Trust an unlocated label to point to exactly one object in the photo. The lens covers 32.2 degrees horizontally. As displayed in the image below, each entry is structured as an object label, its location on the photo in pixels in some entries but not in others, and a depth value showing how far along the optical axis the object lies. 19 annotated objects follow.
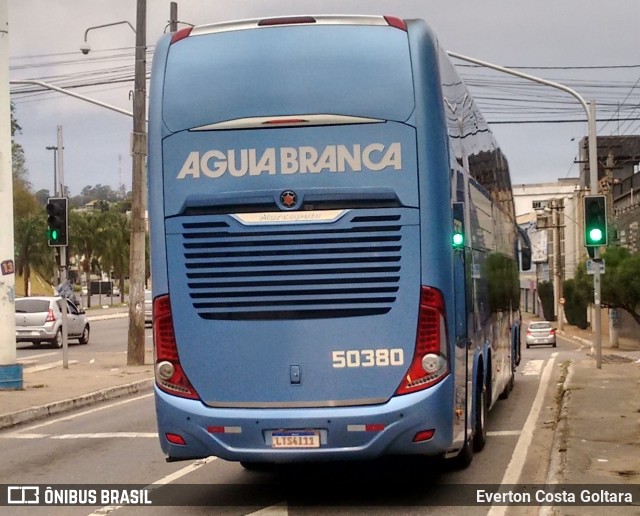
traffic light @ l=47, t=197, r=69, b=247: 25.28
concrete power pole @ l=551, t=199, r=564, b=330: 76.62
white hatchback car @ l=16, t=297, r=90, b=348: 36.88
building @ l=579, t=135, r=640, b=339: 61.53
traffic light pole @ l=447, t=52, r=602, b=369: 24.27
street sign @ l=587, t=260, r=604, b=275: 23.73
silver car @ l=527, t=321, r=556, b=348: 54.09
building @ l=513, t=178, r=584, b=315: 87.44
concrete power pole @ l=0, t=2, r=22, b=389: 19.22
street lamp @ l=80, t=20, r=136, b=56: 26.84
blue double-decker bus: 8.62
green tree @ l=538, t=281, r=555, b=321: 94.44
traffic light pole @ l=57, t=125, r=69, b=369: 25.88
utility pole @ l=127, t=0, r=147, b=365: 26.00
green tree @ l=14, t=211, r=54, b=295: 83.75
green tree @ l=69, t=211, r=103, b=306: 91.38
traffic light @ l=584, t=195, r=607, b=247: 21.09
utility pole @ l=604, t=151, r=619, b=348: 59.03
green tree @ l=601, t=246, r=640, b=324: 50.81
